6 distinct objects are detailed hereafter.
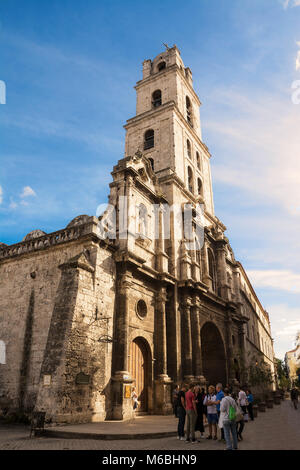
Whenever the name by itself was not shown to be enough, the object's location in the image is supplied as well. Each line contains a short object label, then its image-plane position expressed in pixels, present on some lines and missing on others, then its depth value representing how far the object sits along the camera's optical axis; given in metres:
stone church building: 12.99
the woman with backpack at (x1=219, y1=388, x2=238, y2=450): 7.51
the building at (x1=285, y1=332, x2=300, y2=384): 108.38
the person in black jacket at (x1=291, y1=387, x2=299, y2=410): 24.60
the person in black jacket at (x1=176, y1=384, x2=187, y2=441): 9.55
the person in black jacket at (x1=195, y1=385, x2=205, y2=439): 10.16
